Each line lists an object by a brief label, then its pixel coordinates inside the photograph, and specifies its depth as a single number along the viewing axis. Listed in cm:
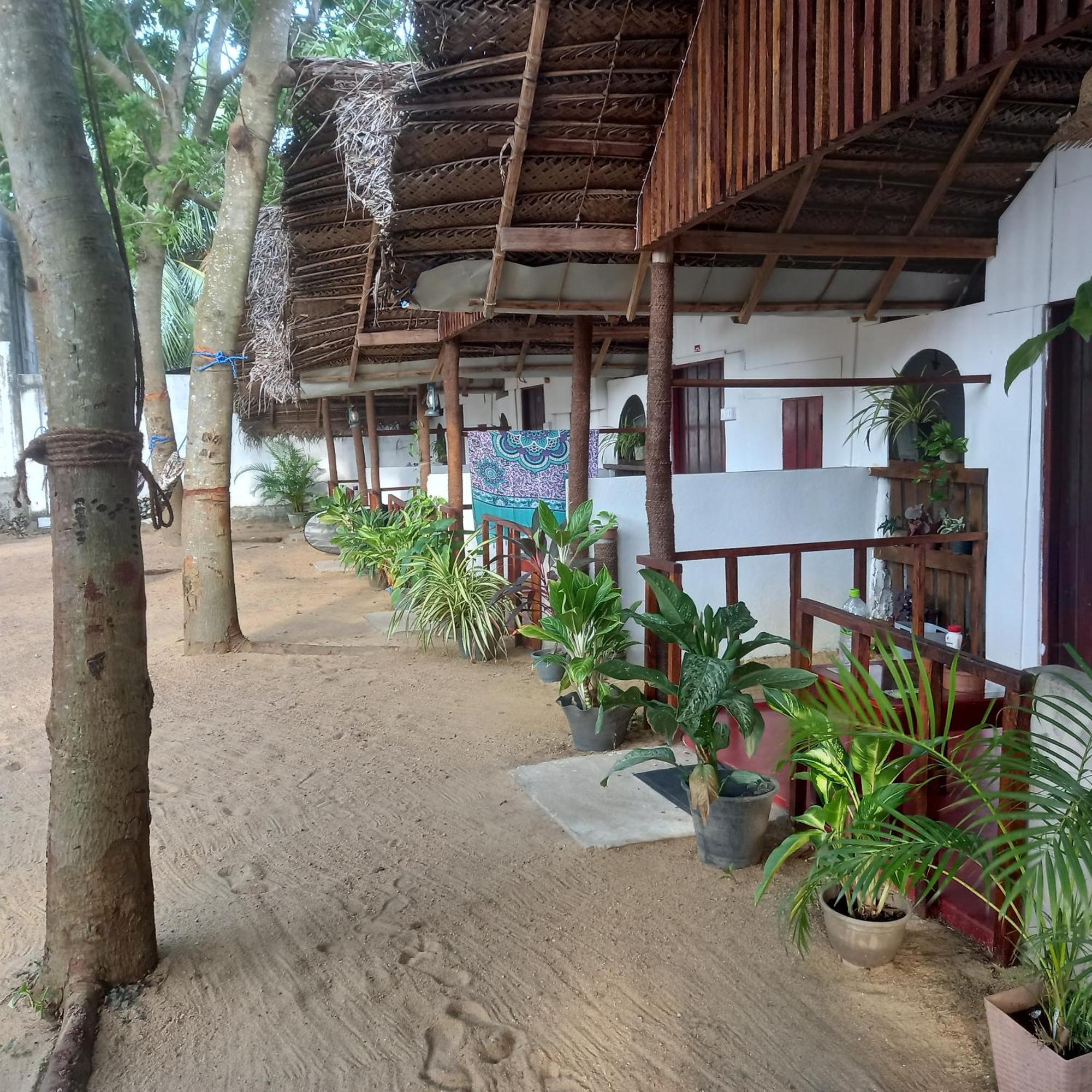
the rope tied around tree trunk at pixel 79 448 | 225
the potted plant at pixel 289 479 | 1675
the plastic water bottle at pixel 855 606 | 489
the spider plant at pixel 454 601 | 606
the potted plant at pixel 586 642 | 423
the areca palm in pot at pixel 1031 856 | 179
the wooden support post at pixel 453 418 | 801
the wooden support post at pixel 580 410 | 623
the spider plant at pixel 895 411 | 560
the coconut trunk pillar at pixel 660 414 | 443
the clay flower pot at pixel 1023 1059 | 176
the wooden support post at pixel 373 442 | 1212
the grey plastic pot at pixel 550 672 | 541
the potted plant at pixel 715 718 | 291
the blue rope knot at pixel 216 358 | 636
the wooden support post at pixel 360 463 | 1327
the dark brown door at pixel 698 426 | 800
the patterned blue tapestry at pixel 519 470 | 673
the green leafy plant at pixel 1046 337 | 181
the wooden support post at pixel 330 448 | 1392
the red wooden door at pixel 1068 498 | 462
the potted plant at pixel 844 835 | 228
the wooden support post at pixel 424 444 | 1032
